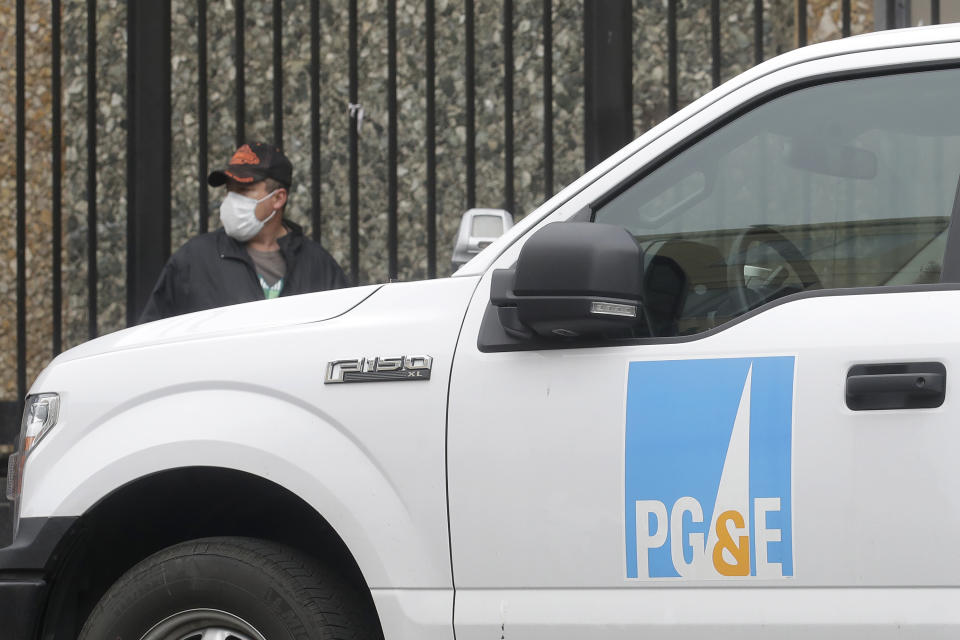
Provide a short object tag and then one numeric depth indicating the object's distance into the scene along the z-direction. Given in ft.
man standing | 34.88
